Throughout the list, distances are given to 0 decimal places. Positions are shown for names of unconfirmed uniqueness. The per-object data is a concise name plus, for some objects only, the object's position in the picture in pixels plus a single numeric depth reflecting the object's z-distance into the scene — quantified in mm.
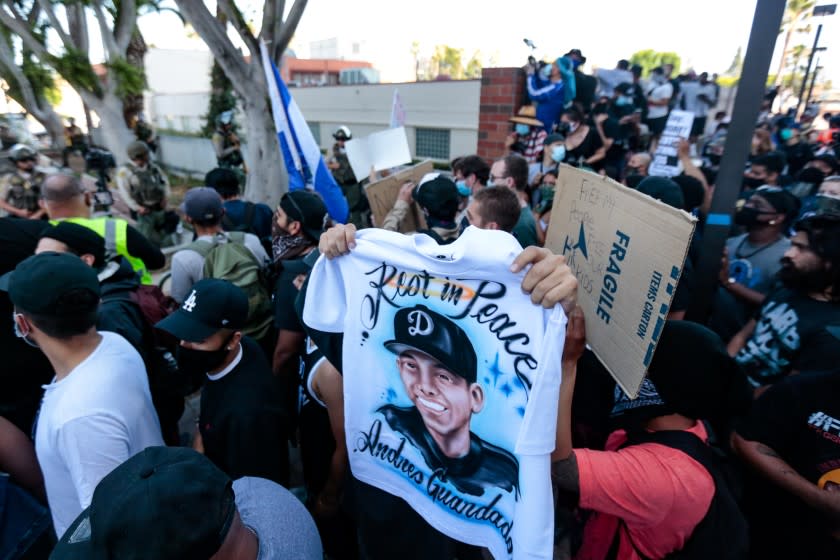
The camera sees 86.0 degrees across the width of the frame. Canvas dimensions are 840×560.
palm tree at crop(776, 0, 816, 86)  18702
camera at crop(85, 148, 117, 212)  7330
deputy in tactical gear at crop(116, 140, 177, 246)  5512
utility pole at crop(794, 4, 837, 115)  8930
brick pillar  6879
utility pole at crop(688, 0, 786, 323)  2129
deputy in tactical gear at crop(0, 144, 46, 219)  5379
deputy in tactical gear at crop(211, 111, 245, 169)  9492
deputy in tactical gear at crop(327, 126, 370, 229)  7113
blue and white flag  3588
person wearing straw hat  6523
